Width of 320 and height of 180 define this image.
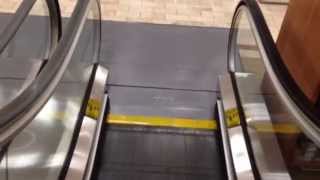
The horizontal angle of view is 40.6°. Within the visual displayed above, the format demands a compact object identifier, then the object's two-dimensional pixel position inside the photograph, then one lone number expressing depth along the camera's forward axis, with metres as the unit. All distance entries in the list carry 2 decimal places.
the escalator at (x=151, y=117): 2.06
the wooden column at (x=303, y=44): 2.35
